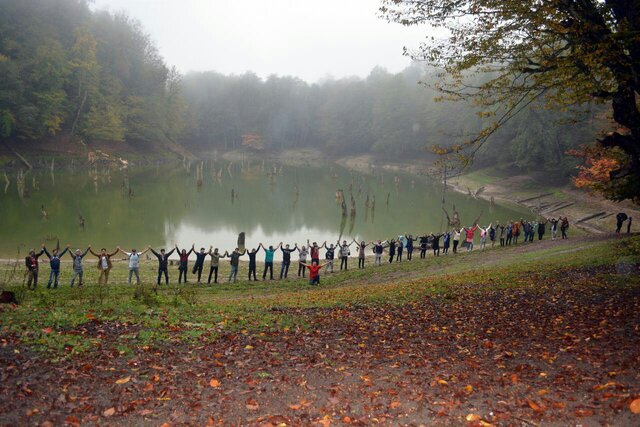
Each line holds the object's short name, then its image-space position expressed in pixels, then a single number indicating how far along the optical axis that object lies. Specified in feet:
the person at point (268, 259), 68.33
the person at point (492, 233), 93.62
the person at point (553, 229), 94.58
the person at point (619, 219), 88.96
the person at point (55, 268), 55.52
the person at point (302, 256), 70.13
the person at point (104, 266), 58.90
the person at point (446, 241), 89.48
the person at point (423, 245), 85.05
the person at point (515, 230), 94.32
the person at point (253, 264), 67.21
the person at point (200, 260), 65.31
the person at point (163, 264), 61.41
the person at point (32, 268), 52.85
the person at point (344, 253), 76.02
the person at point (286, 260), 69.01
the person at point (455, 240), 89.51
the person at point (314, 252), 68.74
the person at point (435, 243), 86.63
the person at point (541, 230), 95.04
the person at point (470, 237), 90.17
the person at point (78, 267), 57.67
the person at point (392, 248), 81.61
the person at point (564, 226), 91.61
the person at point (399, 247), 83.25
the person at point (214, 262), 64.64
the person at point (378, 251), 78.18
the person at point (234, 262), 65.57
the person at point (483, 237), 91.66
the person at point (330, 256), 74.43
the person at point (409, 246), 84.38
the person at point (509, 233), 93.56
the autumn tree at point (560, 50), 31.40
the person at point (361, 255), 76.23
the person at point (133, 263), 60.85
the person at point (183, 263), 63.57
